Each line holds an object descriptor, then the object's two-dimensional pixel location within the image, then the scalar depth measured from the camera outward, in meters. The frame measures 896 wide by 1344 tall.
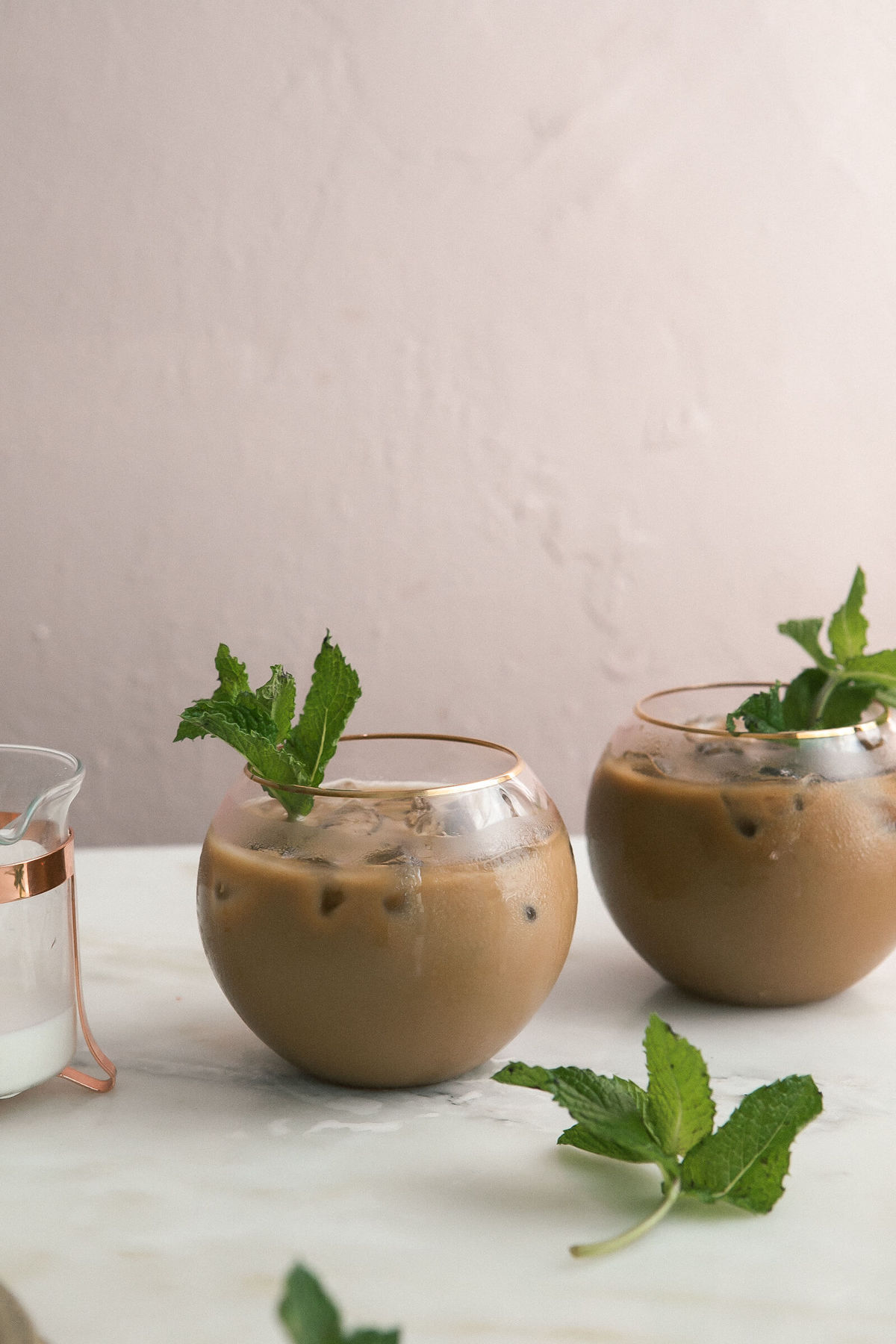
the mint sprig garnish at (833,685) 0.76
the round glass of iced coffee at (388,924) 0.62
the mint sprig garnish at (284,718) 0.64
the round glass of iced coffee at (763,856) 0.72
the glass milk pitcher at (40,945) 0.63
